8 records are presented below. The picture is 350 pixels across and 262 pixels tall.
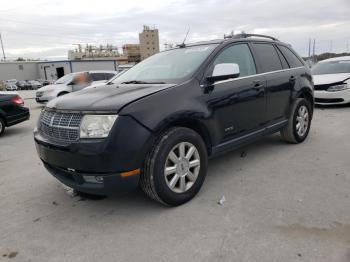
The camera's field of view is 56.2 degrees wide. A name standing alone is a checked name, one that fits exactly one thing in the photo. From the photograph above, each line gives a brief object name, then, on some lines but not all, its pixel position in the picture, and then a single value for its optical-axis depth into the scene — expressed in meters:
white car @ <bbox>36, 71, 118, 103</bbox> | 14.19
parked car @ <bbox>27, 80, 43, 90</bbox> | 44.78
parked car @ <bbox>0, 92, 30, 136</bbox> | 7.99
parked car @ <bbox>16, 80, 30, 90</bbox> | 44.97
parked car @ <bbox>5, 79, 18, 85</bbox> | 43.36
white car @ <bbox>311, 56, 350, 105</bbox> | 9.09
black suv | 2.96
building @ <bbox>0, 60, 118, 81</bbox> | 44.25
